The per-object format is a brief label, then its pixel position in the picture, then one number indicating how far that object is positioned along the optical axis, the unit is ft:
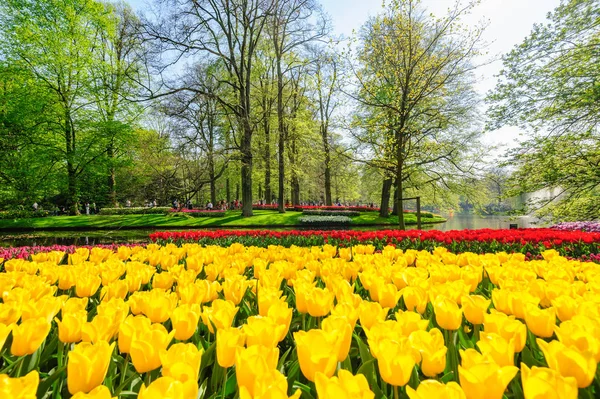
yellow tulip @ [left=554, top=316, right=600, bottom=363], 3.37
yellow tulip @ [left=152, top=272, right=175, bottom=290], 6.53
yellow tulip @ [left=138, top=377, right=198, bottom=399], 2.42
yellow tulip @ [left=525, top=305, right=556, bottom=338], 4.08
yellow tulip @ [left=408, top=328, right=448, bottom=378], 3.26
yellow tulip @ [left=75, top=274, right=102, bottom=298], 6.13
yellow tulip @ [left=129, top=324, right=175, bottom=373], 3.30
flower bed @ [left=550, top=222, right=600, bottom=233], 39.53
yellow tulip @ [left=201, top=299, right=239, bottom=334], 4.15
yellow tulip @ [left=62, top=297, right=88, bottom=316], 4.64
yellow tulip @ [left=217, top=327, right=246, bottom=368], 3.32
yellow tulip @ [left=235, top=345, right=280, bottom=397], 2.77
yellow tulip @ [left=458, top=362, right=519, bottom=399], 2.63
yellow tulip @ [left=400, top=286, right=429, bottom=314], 5.00
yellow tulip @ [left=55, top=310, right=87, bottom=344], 4.02
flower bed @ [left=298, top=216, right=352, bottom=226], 61.87
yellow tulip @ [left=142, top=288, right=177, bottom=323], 4.62
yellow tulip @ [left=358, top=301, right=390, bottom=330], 4.29
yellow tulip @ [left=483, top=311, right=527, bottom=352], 3.58
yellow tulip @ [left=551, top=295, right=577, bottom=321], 4.55
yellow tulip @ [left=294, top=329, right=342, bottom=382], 3.00
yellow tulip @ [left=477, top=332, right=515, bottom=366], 3.13
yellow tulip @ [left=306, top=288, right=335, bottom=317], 4.77
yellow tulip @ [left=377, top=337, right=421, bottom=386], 2.97
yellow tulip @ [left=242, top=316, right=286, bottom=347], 3.62
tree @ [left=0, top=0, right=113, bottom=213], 68.33
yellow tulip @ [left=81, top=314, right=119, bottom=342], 3.91
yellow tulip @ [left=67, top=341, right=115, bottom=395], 2.98
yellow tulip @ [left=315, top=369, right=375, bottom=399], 2.37
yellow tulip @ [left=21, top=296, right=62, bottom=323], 4.44
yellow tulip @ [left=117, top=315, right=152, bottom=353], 3.62
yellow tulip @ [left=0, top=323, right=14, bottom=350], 3.63
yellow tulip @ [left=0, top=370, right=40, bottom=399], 2.44
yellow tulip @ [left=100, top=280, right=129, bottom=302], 5.88
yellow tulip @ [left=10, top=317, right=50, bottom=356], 3.68
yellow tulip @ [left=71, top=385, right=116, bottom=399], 2.36
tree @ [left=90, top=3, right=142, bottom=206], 73.72
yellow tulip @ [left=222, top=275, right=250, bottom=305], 5.61
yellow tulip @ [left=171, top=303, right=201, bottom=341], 4.08
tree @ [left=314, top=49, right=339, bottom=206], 87.72
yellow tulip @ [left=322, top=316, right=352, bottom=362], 3.36
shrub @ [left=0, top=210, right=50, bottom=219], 52.58
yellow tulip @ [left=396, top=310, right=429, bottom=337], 3.90
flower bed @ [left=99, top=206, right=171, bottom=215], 81.05
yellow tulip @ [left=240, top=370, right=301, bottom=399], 2.41
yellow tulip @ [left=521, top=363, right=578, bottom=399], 2.41
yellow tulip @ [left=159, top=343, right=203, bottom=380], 2.91
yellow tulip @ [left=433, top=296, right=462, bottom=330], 4.23
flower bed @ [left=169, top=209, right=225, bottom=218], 72.84
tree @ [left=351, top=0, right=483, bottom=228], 34.86
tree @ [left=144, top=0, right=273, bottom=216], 51.29
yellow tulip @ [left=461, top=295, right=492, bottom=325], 4.42
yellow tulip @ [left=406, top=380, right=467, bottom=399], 2.44
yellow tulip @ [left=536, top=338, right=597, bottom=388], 2.97
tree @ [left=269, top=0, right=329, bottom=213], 60.90
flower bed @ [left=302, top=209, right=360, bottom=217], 78.02
